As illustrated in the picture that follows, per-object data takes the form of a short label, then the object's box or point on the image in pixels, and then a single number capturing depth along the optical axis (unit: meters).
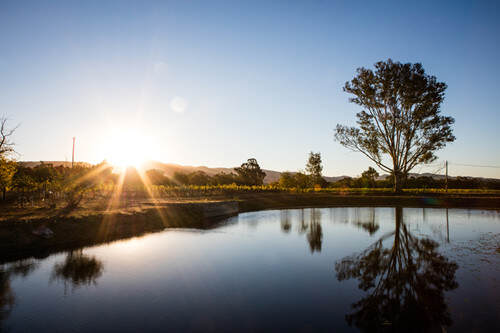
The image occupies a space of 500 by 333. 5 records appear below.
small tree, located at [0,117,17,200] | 22.61
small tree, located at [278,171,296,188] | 70.85
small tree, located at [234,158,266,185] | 97.78
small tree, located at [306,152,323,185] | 65.62
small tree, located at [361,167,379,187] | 74.62
